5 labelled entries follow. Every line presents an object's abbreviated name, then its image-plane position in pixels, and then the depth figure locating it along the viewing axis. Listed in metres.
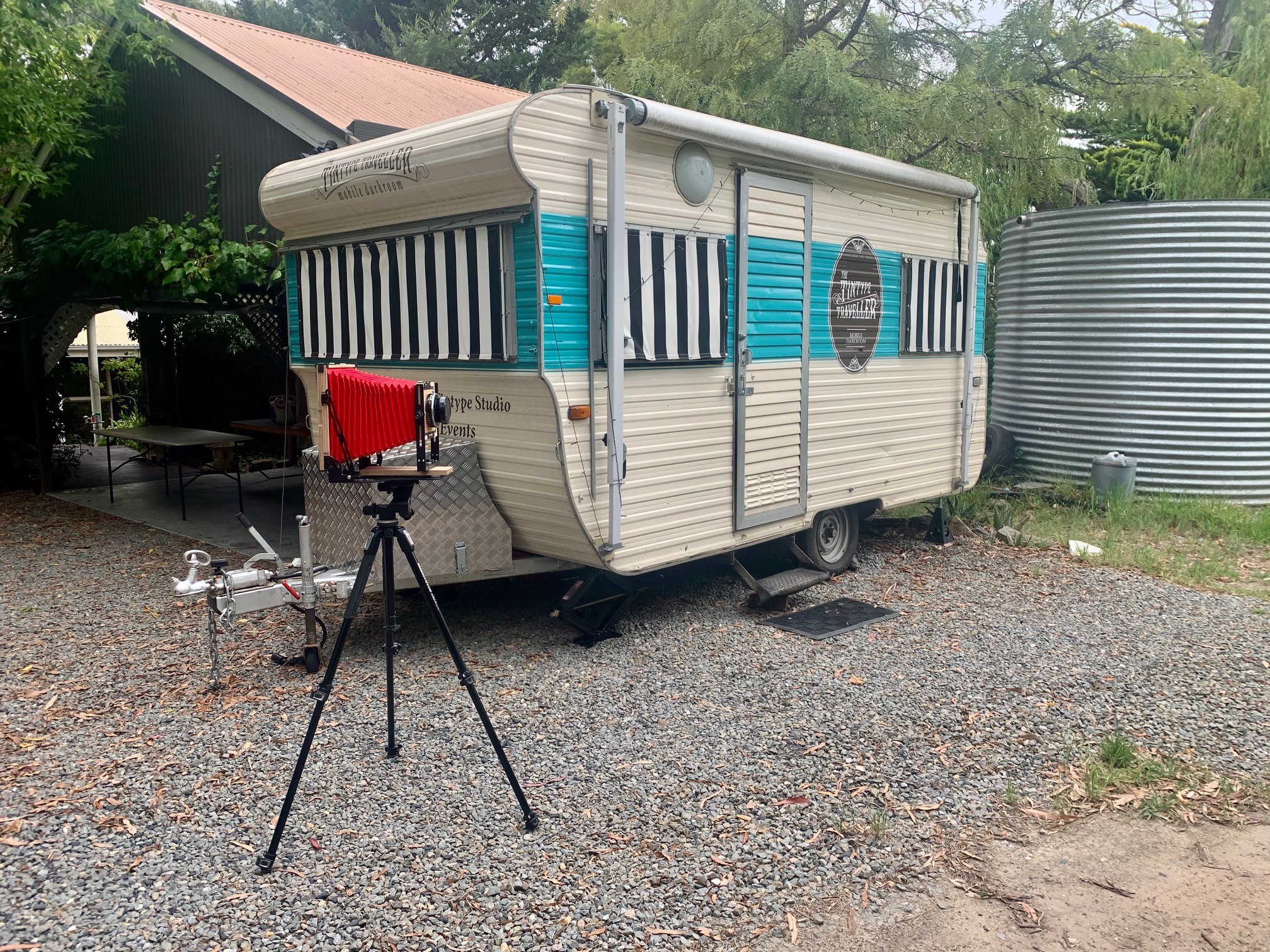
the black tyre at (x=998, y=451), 10.48
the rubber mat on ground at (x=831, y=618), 6.02
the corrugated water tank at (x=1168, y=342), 9.37
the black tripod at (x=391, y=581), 3.44
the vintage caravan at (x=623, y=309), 5.00
